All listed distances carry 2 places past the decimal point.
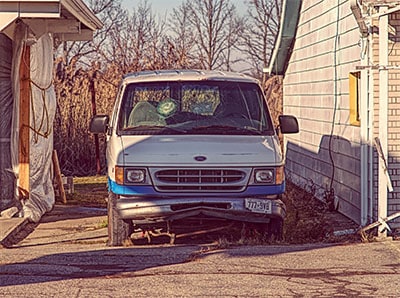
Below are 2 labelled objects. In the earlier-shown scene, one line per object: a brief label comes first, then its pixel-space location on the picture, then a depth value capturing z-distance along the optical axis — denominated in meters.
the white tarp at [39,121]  13.78
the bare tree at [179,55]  23.41
